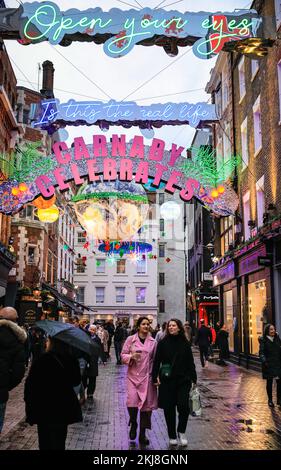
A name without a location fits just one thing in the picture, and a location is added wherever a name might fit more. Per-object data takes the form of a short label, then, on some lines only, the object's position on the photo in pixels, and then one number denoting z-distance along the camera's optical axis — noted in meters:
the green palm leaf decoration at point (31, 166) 17.58
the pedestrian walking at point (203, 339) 20.14
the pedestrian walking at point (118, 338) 23.05
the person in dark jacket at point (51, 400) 4.93
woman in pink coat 7.54
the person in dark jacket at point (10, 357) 6.44
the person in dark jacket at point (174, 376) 7.25
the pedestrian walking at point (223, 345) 21.62
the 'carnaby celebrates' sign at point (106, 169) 17.31
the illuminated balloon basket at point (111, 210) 20.58
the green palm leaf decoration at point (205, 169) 17.31
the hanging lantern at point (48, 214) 18.19
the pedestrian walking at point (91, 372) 11.62
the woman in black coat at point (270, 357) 10.43
